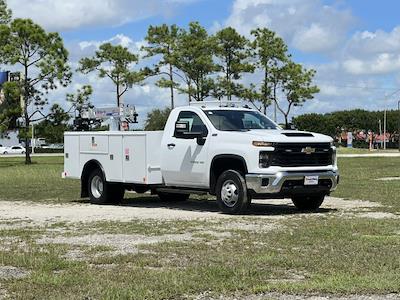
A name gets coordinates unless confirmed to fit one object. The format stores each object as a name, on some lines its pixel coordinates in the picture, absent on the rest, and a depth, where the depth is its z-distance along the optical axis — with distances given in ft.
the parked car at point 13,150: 300.36
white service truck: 41.14
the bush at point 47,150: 298.56
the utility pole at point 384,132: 360.85
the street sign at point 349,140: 314.57
